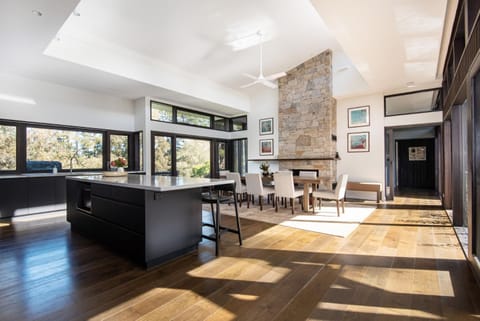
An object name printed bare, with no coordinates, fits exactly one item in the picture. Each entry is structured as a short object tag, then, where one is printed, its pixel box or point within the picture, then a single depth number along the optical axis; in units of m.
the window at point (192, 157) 7.58
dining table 5.06
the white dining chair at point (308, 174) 6.21
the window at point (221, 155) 9.02
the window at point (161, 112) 6.72
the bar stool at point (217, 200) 2.84
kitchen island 2.45
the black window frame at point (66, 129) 4.94
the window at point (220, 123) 8.92
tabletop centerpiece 6.08
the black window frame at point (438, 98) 5.91
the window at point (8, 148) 4.78
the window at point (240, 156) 9.18
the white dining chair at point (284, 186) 5.04
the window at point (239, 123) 9.14
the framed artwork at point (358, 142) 6.86
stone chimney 7.10
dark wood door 9.38
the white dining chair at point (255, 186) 5.46
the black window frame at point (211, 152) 6.62
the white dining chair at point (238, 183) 5.88
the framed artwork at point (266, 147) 8.43
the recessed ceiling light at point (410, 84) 5.66
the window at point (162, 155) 6.77
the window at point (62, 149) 5.18
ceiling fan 5.03
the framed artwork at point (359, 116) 6.85
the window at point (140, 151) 6.57
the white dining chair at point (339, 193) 4.84
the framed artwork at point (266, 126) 8.45
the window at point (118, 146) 6.39
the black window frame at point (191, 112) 7.32
